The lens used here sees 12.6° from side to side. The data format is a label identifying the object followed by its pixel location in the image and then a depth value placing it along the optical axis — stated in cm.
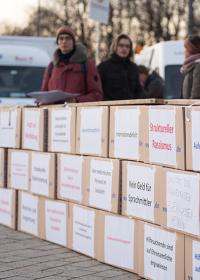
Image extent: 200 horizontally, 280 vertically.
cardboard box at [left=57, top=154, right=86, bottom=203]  808
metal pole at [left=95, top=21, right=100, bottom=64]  1459
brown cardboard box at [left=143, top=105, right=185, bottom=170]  642
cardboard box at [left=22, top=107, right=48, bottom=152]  885
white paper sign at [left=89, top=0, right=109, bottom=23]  1452
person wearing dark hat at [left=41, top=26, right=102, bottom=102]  945
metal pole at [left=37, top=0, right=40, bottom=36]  5029
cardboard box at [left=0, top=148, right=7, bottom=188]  979
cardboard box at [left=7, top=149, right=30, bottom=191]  927
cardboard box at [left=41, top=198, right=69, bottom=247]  849
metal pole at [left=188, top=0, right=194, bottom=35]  2117
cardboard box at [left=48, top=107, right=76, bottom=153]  828
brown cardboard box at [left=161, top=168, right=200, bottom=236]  615
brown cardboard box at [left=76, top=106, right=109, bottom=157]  765
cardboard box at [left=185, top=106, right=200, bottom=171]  619
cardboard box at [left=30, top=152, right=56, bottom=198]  866
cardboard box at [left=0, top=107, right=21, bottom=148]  949
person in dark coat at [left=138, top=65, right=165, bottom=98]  1301
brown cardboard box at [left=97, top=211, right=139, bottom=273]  722
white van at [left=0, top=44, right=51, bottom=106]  1806
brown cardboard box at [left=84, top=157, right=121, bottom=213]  742
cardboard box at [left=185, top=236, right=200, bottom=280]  623
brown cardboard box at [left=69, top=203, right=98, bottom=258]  789
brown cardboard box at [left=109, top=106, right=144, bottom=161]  706
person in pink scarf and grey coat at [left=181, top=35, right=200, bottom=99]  813
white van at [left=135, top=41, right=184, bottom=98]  1782
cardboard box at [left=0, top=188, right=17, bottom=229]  967
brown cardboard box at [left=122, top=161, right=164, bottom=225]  672
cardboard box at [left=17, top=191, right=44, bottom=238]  910
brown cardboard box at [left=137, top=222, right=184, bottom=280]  650
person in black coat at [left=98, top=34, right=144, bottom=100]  983
